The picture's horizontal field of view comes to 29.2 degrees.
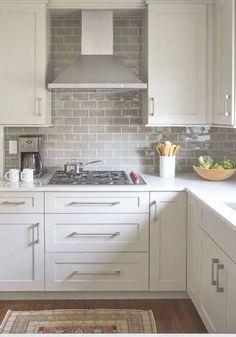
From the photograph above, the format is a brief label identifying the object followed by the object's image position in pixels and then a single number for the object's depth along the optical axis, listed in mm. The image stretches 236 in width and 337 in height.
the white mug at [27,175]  3240
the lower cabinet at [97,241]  3117
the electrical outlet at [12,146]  3721
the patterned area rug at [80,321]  2775
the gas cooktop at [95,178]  3196
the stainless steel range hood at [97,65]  3303
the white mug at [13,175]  3242
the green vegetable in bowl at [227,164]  3403
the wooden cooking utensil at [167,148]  3529
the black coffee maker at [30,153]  3562
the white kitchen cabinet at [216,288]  2041
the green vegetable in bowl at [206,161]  3430
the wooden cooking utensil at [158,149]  3583
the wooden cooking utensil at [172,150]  3537
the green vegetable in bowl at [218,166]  3373
